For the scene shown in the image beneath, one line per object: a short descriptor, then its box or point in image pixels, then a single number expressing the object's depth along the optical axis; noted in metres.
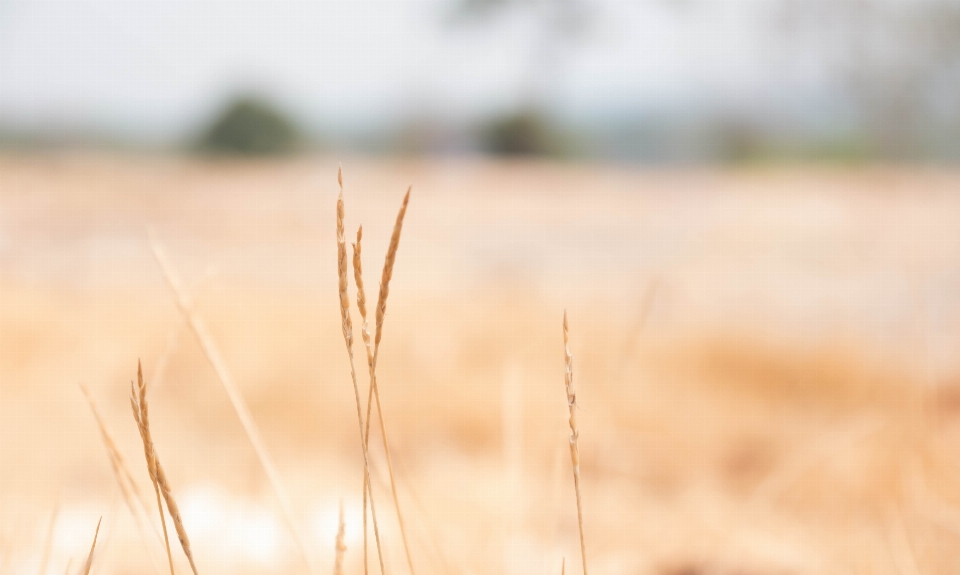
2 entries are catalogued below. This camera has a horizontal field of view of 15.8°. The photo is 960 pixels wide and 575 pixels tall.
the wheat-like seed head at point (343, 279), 1.29
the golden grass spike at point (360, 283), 1.28
